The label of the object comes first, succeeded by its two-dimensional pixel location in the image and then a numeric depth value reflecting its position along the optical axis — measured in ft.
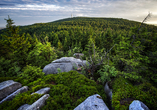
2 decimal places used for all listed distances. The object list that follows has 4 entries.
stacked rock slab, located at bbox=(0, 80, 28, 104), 15.80
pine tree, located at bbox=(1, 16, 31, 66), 39.53
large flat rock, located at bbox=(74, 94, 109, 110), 12.59
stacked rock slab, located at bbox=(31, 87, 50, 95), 16.58
